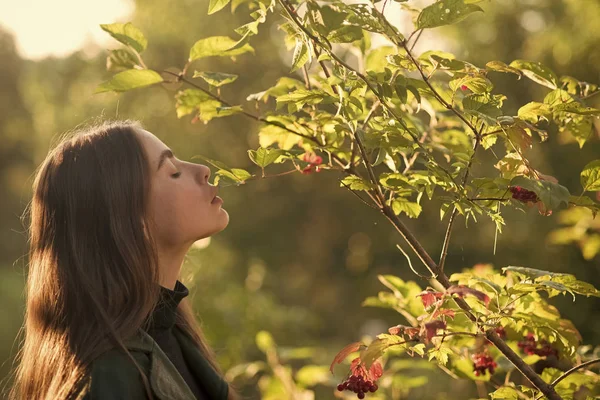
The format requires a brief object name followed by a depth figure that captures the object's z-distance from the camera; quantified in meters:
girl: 2.23
